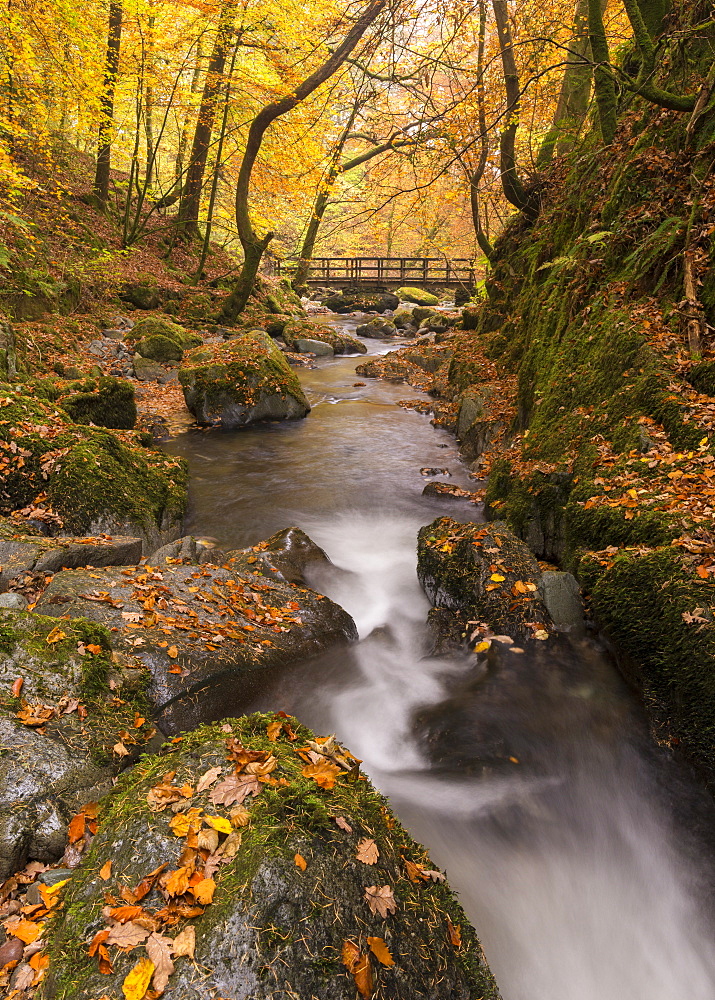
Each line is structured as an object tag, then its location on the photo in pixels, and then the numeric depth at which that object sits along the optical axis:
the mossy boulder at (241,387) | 11.27
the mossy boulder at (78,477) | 5.87
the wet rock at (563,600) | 5.03
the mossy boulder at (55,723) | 2.52
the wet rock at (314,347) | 19.23
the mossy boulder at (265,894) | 1.89
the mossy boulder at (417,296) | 32.00
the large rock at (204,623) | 3.80
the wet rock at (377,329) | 23.77
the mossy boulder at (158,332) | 13.88
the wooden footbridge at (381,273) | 33.97
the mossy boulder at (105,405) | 8.26
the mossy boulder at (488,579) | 5.09
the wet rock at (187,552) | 5.48
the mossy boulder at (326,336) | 20.05
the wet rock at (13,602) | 3.77
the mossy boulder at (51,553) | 4.46
